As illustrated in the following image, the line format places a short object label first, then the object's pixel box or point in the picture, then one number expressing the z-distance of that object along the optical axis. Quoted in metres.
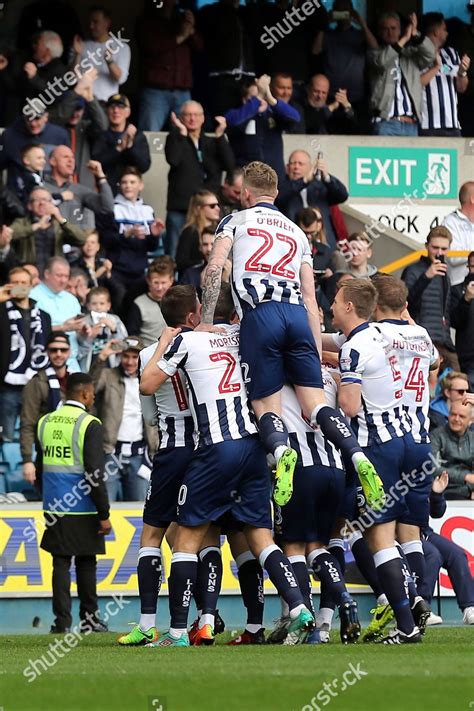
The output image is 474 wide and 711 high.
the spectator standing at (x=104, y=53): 19.59
